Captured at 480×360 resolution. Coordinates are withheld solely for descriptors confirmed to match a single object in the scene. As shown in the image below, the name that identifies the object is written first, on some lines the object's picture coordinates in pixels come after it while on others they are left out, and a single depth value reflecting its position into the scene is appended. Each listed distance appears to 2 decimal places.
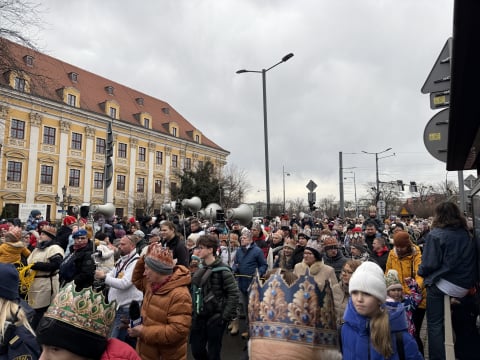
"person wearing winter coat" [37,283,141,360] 1.96
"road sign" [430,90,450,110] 3.96
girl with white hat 2.35
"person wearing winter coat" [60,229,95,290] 5.18
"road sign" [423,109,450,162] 3.80
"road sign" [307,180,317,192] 15.63
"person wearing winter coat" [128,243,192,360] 3.25
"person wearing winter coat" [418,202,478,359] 3.96
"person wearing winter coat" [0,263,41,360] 2.63
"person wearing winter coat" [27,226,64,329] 5.48
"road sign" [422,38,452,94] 3.74
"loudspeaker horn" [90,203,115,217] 10.79
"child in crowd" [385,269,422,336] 3.66
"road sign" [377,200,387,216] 19.63
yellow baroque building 38.75
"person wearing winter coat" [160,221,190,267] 5.61
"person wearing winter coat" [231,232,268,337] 6.82
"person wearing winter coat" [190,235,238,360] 4.43
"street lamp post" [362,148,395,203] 30.55
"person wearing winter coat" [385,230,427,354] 4.75
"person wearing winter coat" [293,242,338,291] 4.76
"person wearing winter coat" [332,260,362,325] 3.84
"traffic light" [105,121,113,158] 8.48
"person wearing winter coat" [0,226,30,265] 5.66
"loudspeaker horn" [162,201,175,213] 18.92
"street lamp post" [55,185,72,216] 34.21
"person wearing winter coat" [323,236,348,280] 5.83
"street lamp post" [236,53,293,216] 13.90
